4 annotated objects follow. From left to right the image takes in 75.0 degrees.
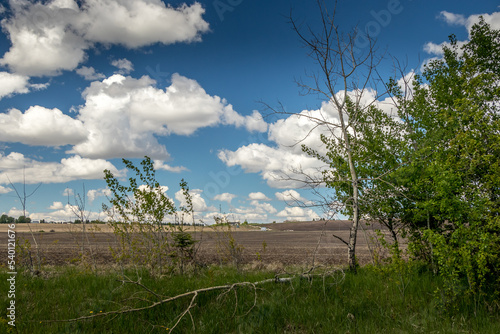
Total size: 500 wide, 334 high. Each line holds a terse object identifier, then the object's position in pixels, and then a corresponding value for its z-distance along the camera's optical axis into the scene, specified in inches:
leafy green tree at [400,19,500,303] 277.7
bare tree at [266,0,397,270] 394.6
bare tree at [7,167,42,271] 413.8
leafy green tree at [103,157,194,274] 412.2
